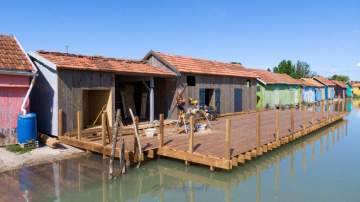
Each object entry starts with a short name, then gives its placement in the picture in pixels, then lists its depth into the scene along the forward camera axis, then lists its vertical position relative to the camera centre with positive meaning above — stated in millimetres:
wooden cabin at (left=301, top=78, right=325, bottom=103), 38453 +738
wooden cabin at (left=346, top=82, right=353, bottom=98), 60156 +1212
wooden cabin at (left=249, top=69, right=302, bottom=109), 27453 +614
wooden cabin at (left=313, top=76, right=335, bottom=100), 46044 +1504
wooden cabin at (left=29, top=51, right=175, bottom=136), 11219 +511
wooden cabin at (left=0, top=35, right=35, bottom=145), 10188 +299
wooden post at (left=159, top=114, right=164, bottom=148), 9648 -1194
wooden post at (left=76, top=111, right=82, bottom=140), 10469 -1007
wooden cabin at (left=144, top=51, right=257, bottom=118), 16297 +849
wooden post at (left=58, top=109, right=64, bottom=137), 10859 -955
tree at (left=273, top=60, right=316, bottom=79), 58500 +5596
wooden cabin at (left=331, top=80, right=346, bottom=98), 52859 +1469
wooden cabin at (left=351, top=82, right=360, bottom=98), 68750 +1443
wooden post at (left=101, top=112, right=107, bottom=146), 9570 -1133
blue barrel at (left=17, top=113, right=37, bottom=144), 9992 -1038
